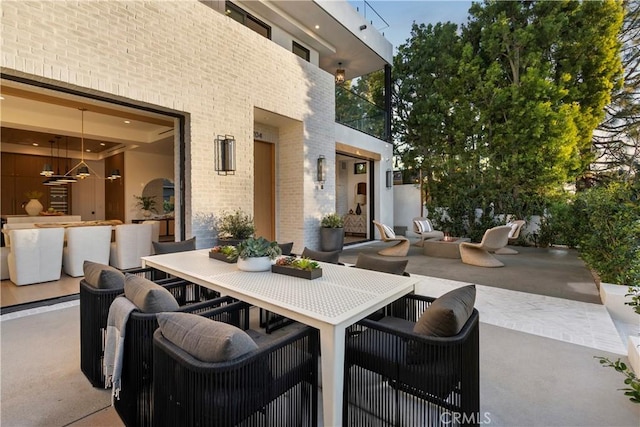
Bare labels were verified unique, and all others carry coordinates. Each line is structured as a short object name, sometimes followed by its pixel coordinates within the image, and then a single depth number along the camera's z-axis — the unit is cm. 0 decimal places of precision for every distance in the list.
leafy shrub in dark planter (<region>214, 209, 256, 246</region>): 545
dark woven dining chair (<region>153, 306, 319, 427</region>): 132
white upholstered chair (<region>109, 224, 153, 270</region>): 565
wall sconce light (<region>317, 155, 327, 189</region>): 779
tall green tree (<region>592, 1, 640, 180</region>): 971
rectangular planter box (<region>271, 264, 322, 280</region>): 247
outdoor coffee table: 723
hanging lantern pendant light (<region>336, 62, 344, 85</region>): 1083
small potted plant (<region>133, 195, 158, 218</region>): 1009
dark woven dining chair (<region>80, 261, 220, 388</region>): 221
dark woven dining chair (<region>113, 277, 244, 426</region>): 179
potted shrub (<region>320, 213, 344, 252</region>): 768
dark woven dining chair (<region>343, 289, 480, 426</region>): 160
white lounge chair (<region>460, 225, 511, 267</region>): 606
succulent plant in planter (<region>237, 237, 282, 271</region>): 272
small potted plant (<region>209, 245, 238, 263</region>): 304
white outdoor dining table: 159
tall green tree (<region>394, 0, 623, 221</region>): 862
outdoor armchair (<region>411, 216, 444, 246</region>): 851
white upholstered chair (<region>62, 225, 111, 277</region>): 515
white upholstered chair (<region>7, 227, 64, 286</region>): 459
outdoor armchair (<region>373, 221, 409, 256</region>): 735
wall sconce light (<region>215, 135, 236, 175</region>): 562
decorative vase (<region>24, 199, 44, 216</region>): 792
